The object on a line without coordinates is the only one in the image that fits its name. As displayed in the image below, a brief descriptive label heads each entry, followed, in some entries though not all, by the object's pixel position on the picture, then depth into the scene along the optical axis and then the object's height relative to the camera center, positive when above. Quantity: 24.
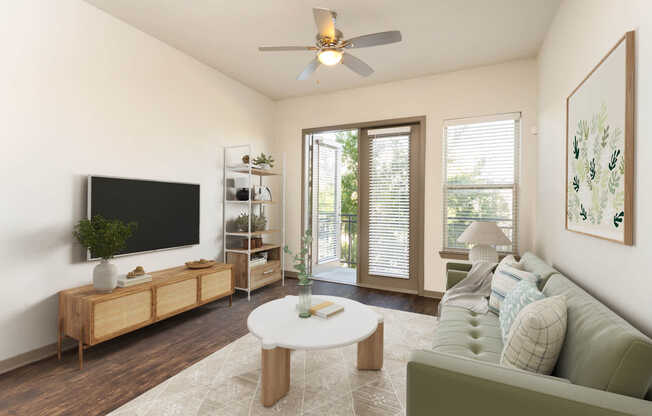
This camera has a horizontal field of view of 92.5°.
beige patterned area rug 1.79 -1.17
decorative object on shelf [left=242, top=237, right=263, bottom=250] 4.20 -0.49
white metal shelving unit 3.99 +0.02
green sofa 0.94 -0.57
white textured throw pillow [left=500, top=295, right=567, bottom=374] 1.27 -0.54
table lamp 3.03 -0.30
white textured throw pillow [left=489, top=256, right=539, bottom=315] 2.04 -0.51
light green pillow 1.62 -0.51
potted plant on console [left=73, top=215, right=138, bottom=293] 2.41 -0.30
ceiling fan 2.28 +1.29
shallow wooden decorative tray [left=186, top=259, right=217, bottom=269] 3.35 -0.63
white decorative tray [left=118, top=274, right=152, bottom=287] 2.62 -0.64
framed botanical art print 1.37 +0.31
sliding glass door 4.31 +0.00
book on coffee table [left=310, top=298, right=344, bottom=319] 2.17 -0.73
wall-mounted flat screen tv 2.71 -0.02
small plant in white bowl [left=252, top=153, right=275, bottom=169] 4.18 +0.59
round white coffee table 1.80 -0.77
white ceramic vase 2.45 -0.57
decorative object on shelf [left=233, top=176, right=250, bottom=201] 4.12 +0.25
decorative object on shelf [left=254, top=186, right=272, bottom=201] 4.24 +0.18
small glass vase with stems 2.14 -0.61
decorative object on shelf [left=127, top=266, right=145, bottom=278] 2.72 -0.59
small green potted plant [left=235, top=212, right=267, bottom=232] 4.17 -0.22
